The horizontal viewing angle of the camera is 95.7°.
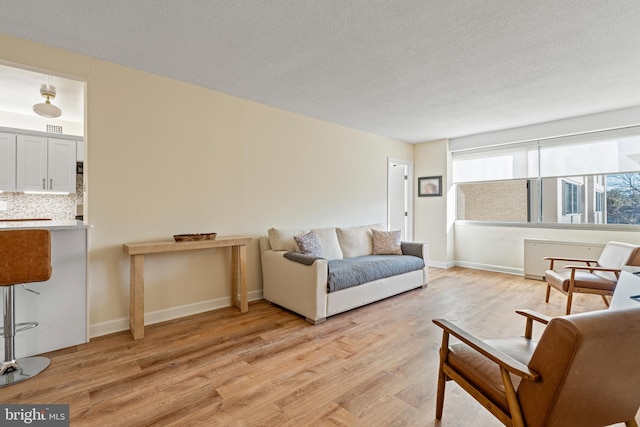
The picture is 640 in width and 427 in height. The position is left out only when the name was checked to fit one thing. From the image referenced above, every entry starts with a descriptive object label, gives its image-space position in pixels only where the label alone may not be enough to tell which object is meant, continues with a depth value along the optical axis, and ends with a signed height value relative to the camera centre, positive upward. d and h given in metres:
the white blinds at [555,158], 4.11 +0.91
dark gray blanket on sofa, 3.14 -0.67
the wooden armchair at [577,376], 0.99 -0.59
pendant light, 3.12 +1.14
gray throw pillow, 3.50 -0.39
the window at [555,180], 4.13 +0.55
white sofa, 2.98 -0.73
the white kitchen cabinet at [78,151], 4.81 +1.02
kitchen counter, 2.24 -0.11
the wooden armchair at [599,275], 3.08 -0.72
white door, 6.14 +0.26
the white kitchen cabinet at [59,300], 2.28 -0.72
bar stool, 1.88 -0.39
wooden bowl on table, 2.91 -0.25
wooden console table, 2.59 -0.44
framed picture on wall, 5.81 +0.55
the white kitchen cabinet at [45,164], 4.32 +0.75
